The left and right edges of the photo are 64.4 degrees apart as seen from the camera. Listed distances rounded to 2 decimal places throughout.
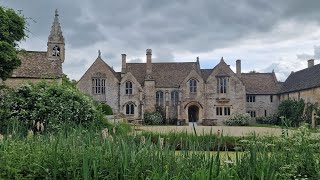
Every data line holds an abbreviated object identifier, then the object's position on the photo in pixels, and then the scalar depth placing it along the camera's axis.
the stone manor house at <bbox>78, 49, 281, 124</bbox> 32.40
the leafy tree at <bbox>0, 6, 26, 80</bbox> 13.92
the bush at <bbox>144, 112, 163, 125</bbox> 31.21
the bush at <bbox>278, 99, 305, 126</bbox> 30.54
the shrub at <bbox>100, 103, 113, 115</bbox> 26.48
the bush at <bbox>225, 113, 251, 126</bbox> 31.41
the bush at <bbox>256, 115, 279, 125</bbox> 34.59
